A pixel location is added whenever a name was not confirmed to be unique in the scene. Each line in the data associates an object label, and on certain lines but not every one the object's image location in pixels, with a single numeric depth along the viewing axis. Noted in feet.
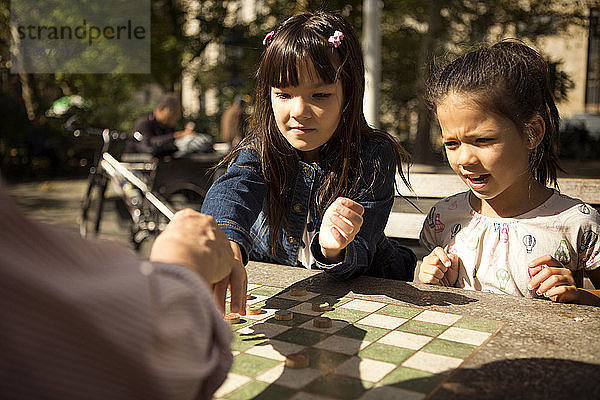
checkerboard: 2.97
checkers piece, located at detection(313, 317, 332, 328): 3.95
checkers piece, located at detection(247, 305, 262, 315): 4.37
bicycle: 18.98
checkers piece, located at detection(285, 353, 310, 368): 3.23
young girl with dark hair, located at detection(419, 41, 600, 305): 5.61
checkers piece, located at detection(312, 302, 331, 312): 4.40
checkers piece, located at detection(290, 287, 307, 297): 4.85
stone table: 2.94
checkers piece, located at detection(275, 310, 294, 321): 4.14
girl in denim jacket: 5.70
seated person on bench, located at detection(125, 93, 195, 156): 24.27
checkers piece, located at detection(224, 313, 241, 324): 4.18
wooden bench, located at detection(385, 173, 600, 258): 7.81
